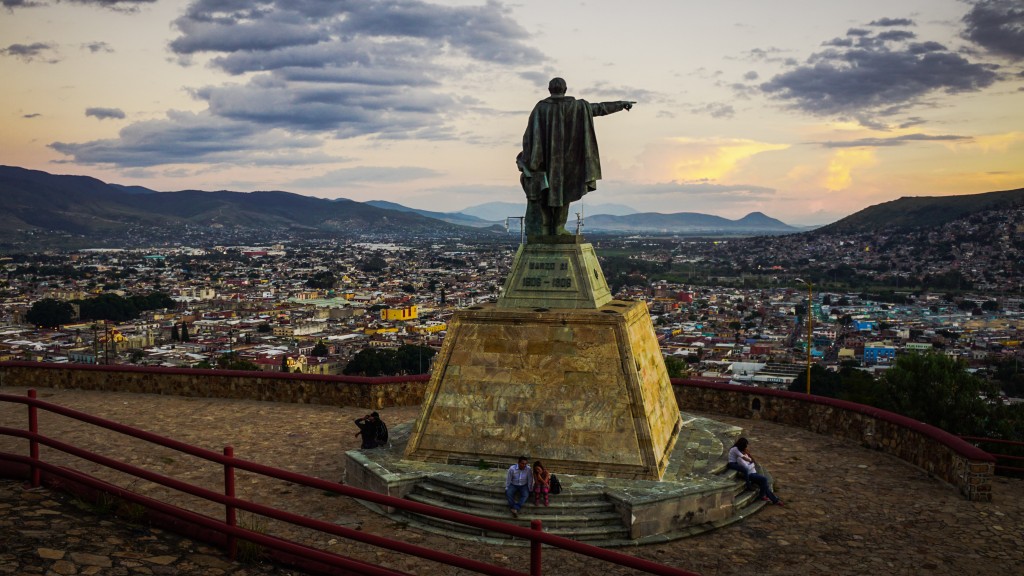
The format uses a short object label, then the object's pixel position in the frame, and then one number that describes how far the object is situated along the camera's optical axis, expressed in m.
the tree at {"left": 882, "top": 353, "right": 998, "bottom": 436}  18.86
